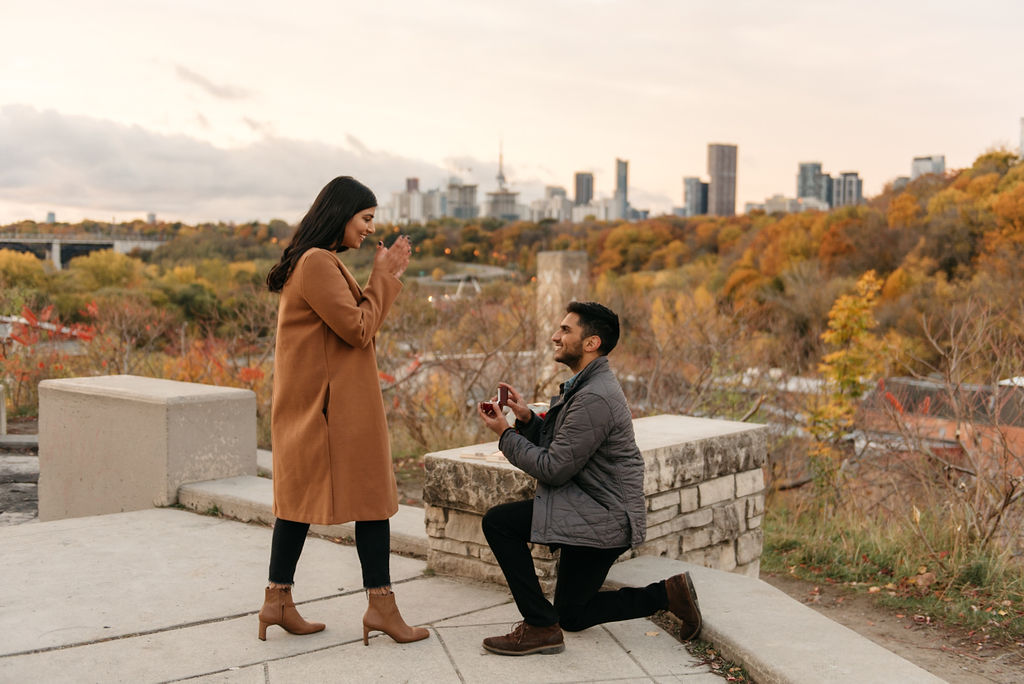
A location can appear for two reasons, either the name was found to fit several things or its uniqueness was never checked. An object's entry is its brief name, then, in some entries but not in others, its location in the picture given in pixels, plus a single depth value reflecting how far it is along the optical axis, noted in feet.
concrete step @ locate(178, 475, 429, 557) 18.19
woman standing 12.28
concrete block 21.70
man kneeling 12.28
